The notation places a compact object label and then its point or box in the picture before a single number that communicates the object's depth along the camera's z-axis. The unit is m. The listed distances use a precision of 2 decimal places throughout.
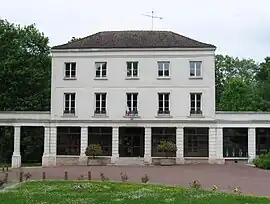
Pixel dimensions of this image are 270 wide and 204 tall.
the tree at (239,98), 63.78
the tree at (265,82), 63.33
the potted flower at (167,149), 43.31
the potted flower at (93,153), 43.47
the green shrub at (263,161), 37.54
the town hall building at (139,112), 44.34
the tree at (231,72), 75.62
